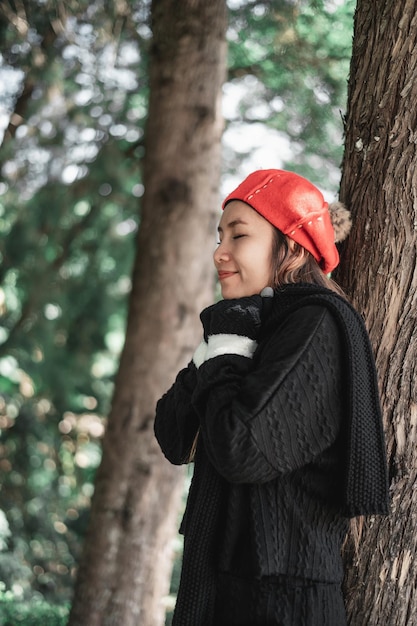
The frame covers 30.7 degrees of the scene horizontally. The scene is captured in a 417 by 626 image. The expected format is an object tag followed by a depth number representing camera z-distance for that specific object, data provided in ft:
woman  5.30
